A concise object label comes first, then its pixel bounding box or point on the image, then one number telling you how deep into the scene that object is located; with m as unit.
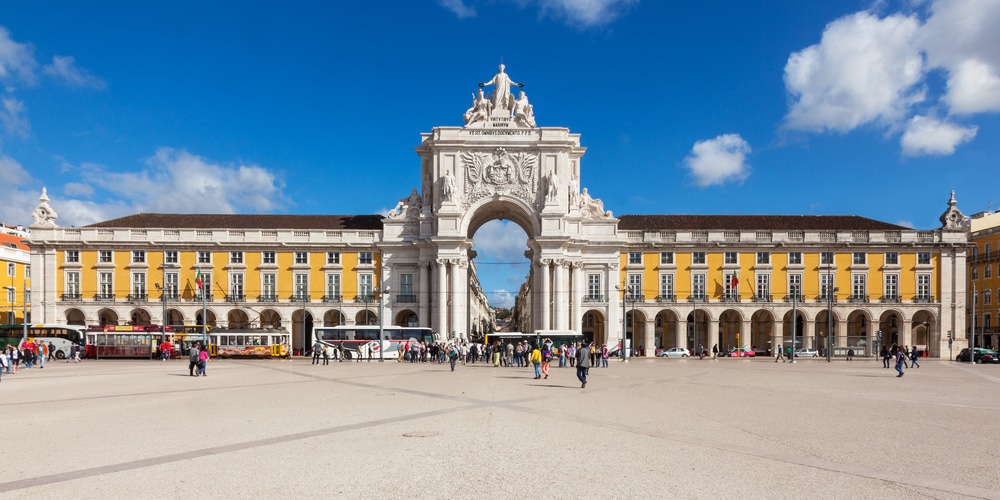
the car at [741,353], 64.88
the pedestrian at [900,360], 34.43
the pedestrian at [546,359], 31.75
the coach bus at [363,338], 53.78
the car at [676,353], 63.16
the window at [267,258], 67.51
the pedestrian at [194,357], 32.69
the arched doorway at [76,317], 66.69
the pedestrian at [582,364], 26.61
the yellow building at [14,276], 69.75
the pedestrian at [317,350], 46.85
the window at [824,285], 66.81
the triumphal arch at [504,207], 63.97
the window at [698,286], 67.38
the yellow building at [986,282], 71.38
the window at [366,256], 67.81
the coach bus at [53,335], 55.66
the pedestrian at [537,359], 31.27
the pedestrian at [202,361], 33.19
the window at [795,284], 67.00
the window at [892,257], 67.25
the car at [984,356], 54.12
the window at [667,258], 67.75
